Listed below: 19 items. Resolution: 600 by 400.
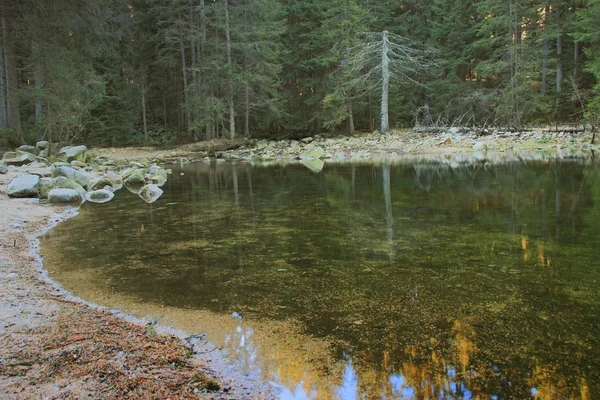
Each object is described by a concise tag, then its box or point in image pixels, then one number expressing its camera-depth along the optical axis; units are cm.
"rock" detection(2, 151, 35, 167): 1335
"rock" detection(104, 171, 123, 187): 1216
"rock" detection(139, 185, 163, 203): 911
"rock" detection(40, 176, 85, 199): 855
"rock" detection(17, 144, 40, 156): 1552
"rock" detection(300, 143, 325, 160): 2022
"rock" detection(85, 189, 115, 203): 916
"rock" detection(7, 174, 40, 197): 812
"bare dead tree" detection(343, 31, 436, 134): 2377
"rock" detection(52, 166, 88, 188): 1002
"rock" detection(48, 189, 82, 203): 826
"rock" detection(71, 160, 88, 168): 1477
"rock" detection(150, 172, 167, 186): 1193
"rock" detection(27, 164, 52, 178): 1082
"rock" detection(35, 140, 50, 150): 1660
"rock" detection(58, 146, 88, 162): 1595
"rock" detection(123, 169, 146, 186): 1195
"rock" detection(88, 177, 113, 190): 1043
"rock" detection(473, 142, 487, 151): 1959
